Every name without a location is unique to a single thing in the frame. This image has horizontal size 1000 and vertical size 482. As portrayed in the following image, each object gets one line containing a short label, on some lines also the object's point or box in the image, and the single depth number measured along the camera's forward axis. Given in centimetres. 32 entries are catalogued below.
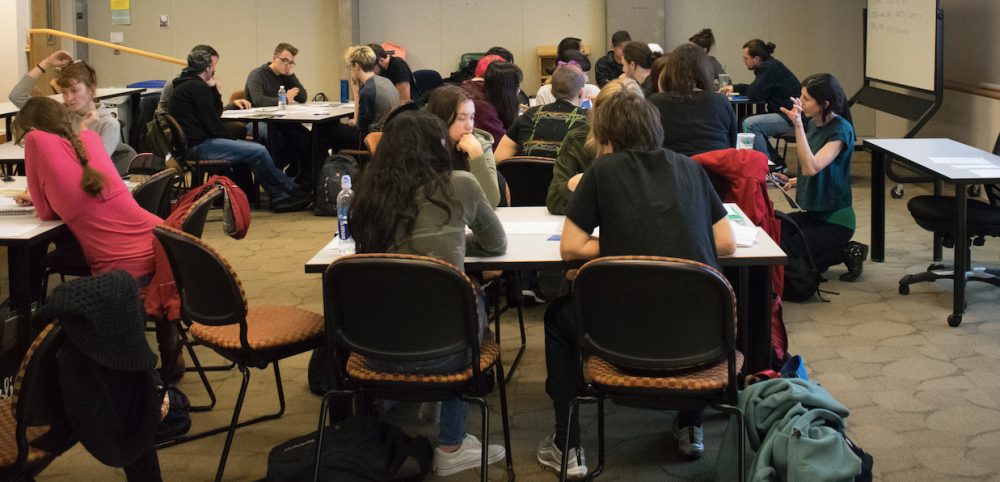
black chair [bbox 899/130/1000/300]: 511
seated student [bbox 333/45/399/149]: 789
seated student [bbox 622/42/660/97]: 722
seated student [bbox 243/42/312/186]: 876
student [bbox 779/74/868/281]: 529
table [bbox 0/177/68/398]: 386
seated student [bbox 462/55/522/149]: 604
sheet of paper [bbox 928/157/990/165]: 519
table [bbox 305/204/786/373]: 327
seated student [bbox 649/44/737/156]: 480
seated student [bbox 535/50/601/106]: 699
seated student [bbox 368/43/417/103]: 893
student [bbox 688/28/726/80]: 969
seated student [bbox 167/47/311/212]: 773
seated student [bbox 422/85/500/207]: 418
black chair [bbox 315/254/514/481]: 281
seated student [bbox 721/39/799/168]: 909
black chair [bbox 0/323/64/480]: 239
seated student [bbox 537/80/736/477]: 295
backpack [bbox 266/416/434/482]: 305
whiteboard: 806
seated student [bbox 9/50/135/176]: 524
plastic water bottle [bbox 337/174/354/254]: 344
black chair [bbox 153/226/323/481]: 318
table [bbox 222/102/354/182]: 823
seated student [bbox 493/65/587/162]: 521
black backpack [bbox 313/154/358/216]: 759
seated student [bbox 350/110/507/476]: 306
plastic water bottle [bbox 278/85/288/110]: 892
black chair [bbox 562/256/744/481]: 270
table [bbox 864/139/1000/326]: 479
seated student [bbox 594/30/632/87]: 985
